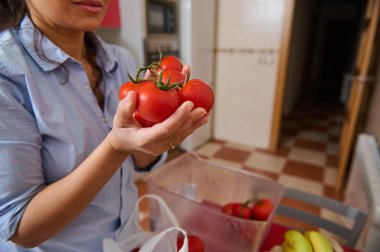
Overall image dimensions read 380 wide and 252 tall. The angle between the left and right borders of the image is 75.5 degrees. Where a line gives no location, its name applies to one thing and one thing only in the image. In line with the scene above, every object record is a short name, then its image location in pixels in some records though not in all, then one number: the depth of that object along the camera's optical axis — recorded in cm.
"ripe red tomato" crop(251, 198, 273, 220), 74
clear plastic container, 64
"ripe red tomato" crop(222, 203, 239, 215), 77
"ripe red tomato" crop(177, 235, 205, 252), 62
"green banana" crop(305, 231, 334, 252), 55
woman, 41
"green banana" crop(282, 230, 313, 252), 56
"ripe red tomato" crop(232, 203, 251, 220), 75
